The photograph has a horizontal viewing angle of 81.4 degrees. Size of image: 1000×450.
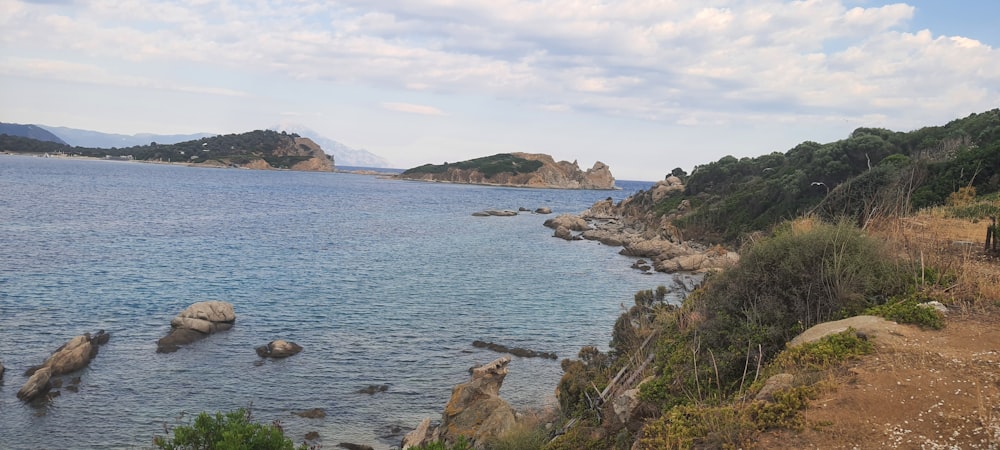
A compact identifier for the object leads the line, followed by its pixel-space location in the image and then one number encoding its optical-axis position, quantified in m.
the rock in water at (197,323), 23.00
